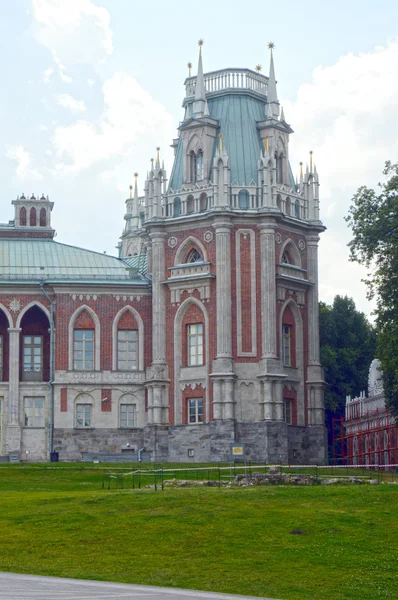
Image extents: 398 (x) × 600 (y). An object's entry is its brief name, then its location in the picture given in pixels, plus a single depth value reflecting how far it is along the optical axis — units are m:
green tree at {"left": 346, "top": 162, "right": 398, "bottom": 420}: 65.50
